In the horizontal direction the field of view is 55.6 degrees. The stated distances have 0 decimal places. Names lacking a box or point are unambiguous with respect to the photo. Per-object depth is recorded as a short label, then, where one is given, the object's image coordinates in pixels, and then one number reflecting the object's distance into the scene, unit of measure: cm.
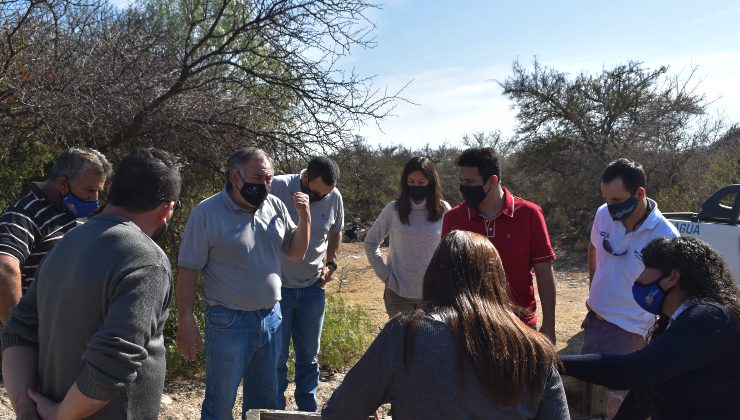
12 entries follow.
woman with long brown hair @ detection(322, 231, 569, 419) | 204
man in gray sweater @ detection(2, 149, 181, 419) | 219
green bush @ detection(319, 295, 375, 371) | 677
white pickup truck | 577
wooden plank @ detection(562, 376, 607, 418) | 347
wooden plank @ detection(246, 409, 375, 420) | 301
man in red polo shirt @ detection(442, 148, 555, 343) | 402
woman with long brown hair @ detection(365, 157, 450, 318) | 484
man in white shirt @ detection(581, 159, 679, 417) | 405
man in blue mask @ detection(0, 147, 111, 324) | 328
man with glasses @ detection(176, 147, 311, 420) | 378
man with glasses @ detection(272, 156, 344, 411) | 484
